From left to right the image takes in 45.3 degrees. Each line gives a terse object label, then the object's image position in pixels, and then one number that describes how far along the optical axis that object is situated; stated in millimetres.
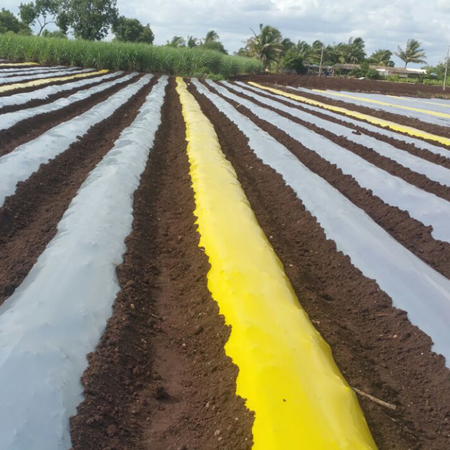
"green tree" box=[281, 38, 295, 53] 62159
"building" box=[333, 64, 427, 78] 62906
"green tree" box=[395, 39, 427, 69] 68812
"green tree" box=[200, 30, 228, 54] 57981
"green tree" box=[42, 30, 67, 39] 57581
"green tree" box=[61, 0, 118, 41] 54125
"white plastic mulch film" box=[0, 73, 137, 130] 9477
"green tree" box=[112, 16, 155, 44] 59516
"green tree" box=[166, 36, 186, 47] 64875
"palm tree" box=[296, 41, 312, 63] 69319
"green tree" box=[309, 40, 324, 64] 67125
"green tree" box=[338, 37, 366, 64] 69988
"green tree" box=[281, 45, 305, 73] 55781
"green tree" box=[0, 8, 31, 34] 61750
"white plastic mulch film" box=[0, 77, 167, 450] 2576
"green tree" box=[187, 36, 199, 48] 60094
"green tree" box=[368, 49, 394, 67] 78188
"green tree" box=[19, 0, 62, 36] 63784
